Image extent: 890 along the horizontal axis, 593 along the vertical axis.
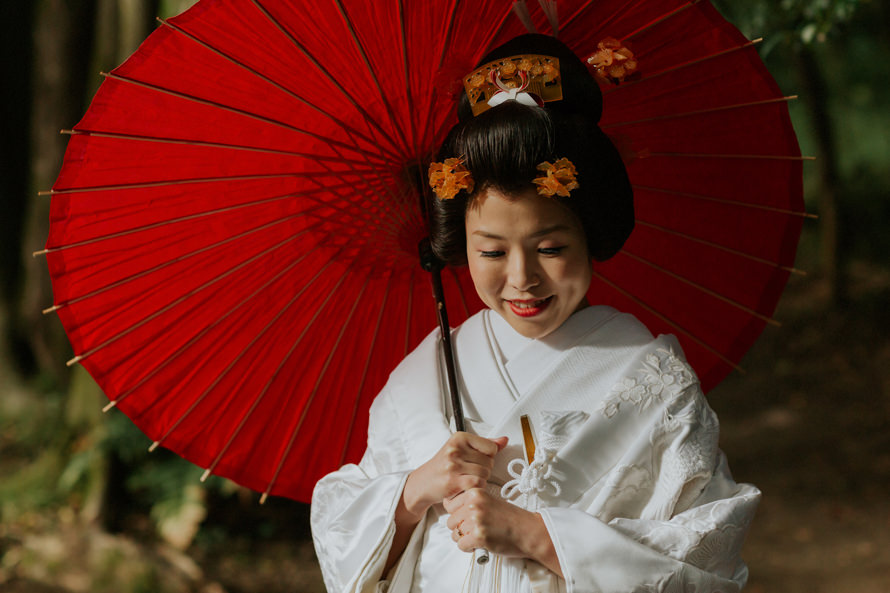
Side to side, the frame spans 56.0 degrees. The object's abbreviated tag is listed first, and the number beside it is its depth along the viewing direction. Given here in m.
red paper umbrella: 1.93
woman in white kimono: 1.71
